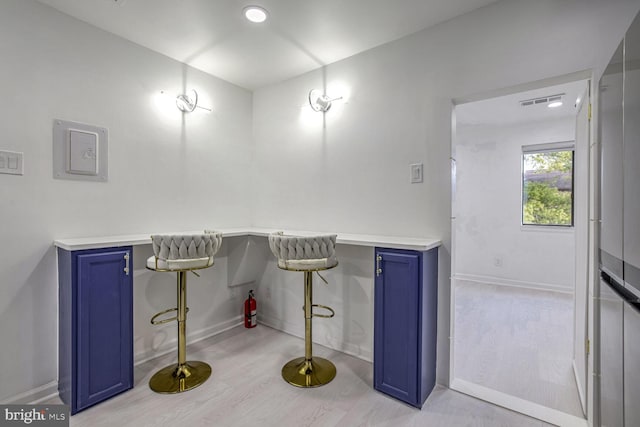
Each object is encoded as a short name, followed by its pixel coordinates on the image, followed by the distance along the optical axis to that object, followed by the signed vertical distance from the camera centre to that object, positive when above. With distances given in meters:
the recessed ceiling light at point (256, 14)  1.93 +1.27
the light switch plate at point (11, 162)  1.75 +0.27
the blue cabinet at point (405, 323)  1.82 -0.70
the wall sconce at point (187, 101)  2.57 +0.92
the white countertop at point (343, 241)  1.75 -0.19
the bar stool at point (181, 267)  1.82 -0.35
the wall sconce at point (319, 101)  2.62 +0.95
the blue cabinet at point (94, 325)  1.73 -0.68
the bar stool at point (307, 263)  1.91 -0.34
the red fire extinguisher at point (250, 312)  2.99 -1.00
